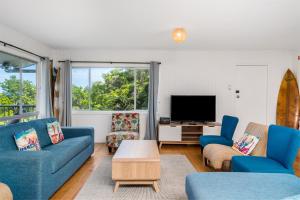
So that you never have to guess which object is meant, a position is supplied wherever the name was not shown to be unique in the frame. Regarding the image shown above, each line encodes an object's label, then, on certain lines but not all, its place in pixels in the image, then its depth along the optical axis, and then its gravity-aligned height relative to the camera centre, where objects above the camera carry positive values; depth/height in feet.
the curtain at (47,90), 12.44 +0.46
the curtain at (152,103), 13.55 -0.49
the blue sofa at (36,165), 5.73 -2.61
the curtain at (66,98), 13.40 -0.13
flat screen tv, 13.42 -0.79
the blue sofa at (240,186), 4.16 -2.41
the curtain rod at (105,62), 13.91 +2.90
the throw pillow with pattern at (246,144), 7.97 -2.29
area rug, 6.68 -3.98
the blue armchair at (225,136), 10.30 -2.51
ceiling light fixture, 8.85 +3.36
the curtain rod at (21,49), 9.12 +2.88
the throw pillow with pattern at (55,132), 9.26 -2.06
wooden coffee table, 6.94 -3.05
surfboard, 13.56 -0.35
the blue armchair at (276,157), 6.26 -2.38
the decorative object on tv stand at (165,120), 13.18 -1.82
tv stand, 12.83 -2.76
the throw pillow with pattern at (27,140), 6.99 -1.93
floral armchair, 12.81 -2.04
